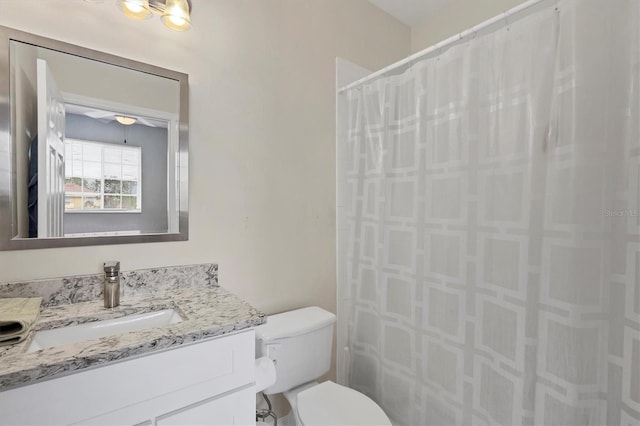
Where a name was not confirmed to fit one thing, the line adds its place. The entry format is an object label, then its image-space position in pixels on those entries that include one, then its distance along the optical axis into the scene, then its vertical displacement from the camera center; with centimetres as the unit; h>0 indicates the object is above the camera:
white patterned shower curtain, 92 -6
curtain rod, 108 +72
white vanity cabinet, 71 -50
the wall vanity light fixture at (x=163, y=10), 117 +77
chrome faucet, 109 -30
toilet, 131 -79
